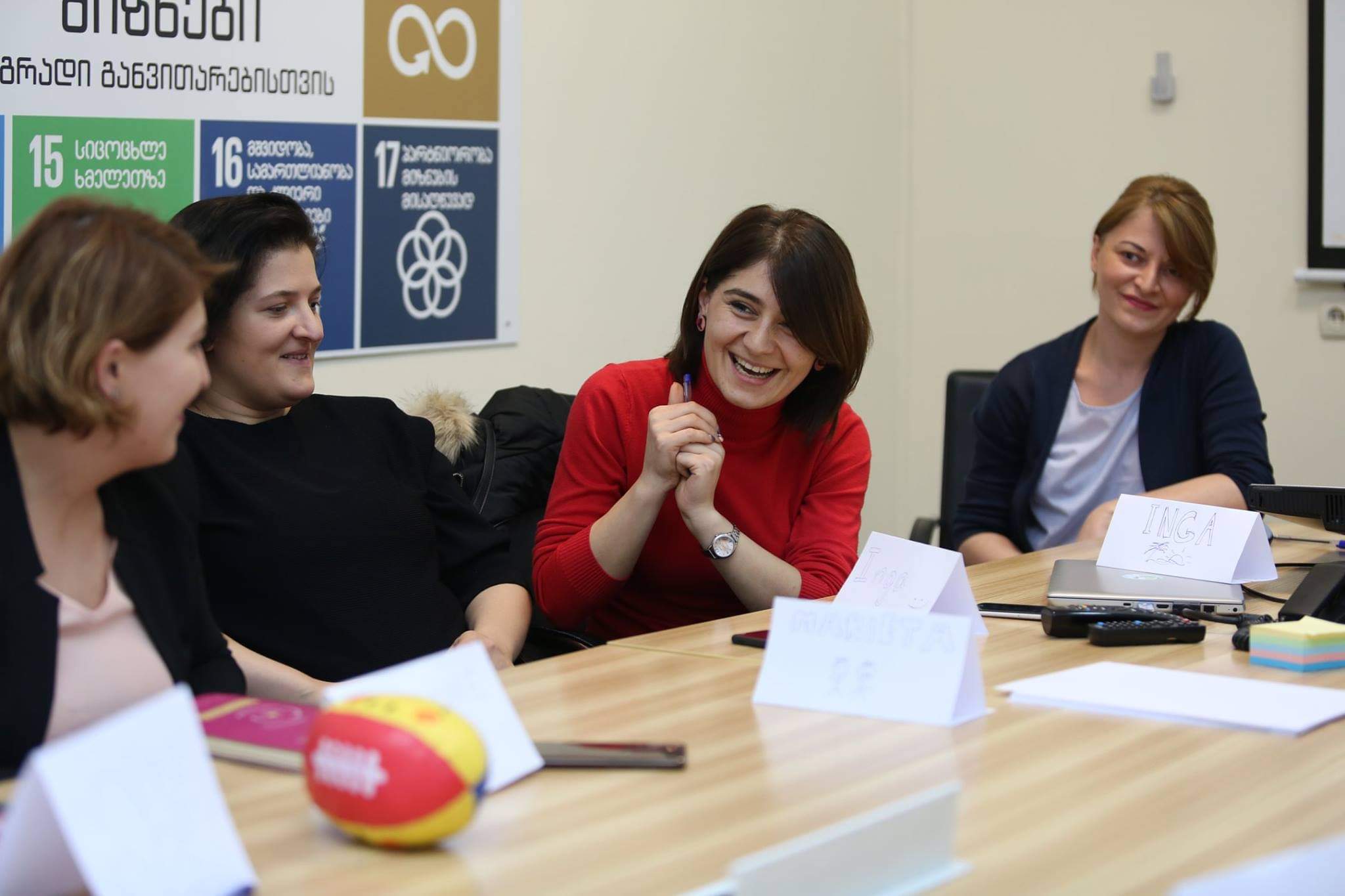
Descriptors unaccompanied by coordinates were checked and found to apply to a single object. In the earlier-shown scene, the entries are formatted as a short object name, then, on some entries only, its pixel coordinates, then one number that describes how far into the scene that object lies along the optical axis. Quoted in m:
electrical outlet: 4.16
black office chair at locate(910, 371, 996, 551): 3.31
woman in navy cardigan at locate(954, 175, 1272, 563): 2.84
